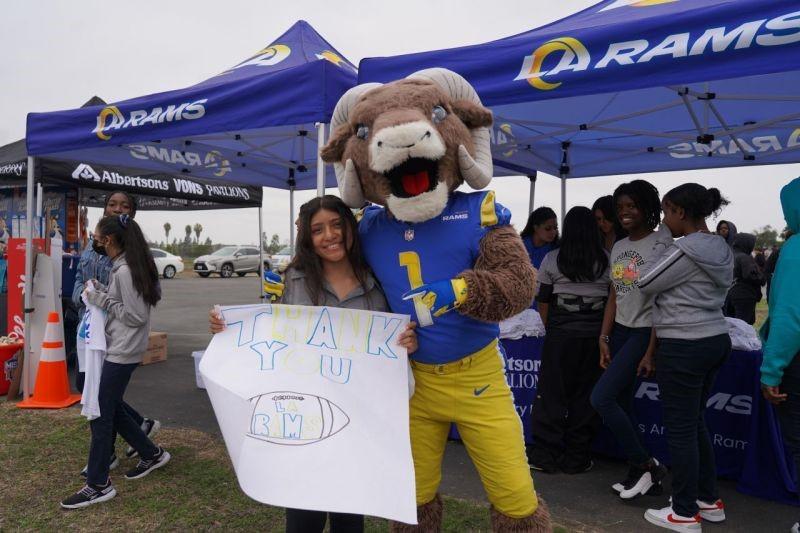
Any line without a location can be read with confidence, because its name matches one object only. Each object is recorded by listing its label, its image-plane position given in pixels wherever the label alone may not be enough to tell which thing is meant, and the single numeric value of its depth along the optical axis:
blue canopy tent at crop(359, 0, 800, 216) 2.29
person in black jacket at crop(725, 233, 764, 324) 6.39
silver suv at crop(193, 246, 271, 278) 24.69
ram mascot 1.82
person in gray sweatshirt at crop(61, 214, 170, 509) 3.12
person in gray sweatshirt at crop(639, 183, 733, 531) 2.64
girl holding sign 1.95
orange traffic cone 4.88
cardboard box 6.75
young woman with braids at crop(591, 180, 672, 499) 3.05
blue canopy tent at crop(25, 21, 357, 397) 3.17
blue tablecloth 3.16
